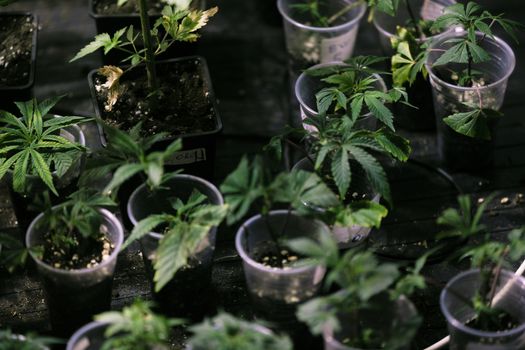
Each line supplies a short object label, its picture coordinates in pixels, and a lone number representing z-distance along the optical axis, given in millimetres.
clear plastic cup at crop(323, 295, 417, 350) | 2305
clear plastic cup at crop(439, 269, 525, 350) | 2352
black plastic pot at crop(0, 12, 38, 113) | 3006
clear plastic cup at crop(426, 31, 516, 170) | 2982
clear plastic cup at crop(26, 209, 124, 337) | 2480
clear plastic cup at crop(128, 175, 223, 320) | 2615
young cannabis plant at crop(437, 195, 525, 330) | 2291
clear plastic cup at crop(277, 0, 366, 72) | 3361
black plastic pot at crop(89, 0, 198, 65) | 3254
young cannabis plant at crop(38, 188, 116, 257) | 2430
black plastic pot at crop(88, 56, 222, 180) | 2791
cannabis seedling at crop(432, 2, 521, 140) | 2820
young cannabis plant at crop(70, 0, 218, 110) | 2754
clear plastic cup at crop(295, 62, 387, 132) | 2916
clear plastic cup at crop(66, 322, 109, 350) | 2299
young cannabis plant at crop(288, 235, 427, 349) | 2176
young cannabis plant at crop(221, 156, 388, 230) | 2309
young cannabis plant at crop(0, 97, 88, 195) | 2678
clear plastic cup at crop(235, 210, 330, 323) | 2459
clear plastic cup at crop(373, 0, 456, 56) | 3371
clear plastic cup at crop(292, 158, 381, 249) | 2721
